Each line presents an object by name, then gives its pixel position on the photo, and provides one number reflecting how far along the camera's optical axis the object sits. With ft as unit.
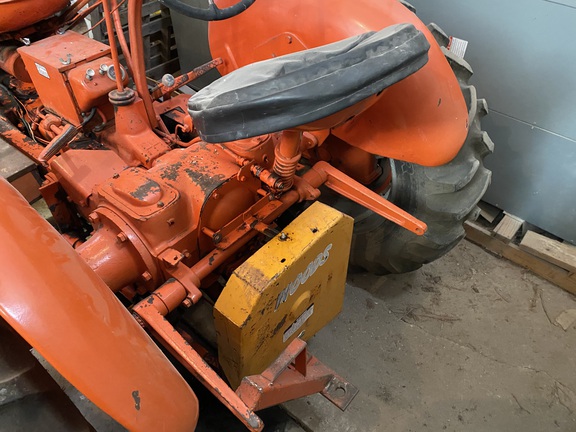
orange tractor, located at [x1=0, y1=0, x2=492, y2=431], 2.78
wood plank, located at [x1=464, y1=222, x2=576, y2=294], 7.09
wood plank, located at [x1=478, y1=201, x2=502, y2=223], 7.73
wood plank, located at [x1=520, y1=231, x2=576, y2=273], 6.89
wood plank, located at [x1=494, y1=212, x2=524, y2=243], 7.33
